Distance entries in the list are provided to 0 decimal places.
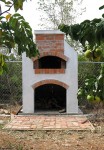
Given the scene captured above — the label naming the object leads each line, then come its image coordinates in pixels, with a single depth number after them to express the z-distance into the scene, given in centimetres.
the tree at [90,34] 305
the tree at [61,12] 2040
